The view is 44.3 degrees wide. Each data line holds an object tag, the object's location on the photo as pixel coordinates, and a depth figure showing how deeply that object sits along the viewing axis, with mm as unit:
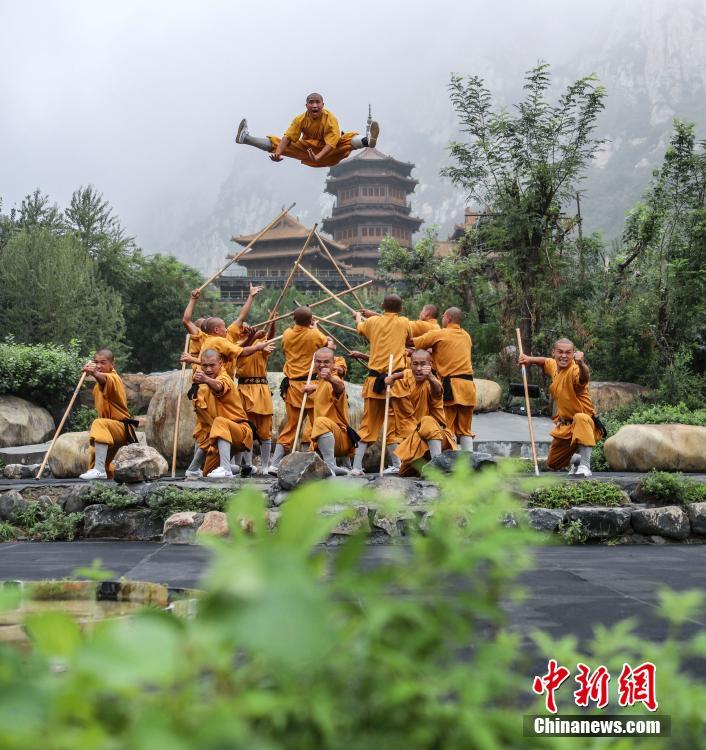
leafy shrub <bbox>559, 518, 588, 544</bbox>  6645
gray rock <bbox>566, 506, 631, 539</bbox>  6777
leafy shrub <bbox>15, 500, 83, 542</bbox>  7105
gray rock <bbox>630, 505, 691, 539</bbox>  6840
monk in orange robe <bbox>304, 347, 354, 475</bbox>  8727
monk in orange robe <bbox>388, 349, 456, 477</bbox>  8148
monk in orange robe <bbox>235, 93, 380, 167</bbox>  10461
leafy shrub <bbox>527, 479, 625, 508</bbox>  6883
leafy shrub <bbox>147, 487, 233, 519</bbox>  7070
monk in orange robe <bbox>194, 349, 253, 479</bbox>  8664
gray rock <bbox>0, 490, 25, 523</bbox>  7523
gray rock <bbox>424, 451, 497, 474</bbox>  6857
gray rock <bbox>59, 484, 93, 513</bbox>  7367
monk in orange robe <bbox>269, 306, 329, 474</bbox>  10086
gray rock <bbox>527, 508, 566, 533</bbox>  6758
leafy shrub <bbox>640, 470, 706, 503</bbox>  6941
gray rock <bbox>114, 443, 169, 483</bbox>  7551
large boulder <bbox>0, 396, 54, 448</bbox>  15578
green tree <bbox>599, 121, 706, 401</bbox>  15508
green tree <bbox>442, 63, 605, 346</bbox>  16641
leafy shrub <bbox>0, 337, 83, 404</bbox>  16641
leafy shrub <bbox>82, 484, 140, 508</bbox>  7188
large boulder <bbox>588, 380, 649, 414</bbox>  14875
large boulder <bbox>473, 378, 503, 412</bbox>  15680
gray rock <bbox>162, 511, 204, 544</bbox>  6840
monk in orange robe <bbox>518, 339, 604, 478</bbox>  8641
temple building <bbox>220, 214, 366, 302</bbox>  48656
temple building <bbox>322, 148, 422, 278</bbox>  56938
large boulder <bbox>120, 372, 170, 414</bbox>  19750
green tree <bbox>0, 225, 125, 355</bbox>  24312
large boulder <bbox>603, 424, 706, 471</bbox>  9125
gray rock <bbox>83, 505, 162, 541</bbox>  7191
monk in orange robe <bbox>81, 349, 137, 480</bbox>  8969
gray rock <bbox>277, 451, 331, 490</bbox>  7012
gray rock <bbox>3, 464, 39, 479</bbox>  12055
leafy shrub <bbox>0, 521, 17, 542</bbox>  7098
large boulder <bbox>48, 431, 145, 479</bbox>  10531
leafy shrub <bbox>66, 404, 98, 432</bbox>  17391
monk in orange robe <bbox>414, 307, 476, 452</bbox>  9609
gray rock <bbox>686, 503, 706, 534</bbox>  6883
